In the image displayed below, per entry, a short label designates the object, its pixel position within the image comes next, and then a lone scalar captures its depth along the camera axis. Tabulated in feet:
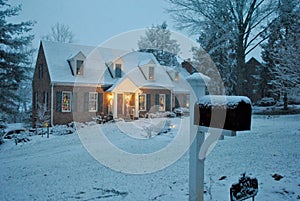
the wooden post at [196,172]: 8.87
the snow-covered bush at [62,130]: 44.18
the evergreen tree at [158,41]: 115.24
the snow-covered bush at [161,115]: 63.58
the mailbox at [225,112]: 7.39
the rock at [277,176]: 14.11
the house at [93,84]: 59.26
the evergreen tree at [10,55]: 49.21
